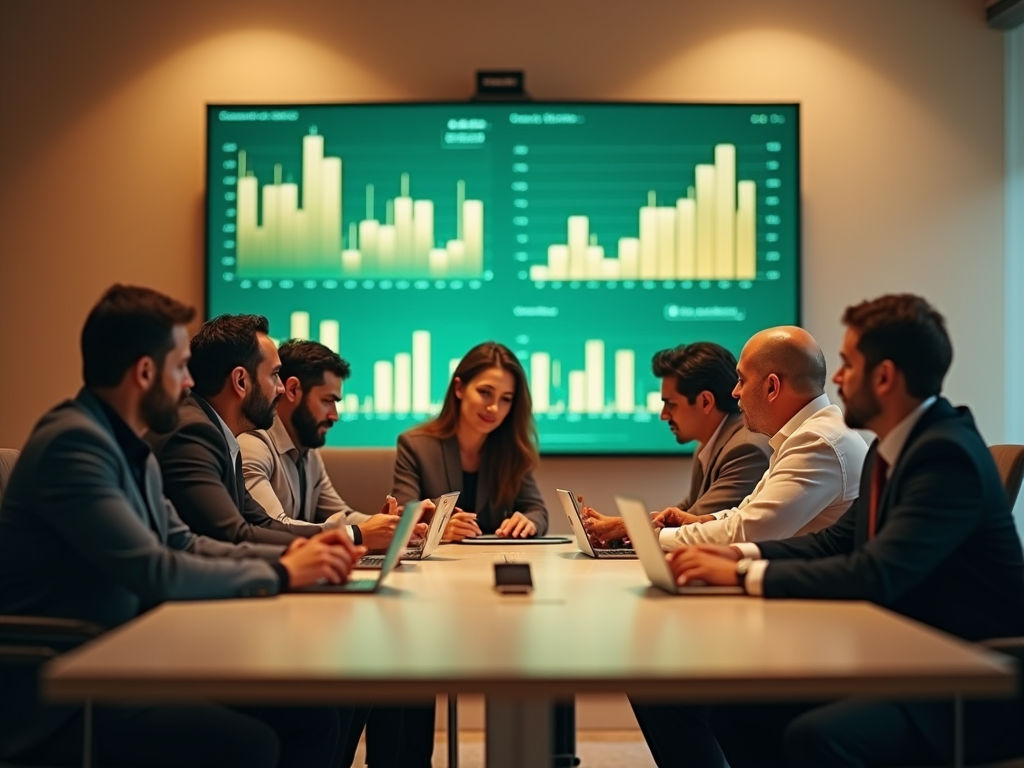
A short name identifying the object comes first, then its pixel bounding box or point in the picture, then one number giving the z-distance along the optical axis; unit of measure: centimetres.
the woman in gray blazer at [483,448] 451
